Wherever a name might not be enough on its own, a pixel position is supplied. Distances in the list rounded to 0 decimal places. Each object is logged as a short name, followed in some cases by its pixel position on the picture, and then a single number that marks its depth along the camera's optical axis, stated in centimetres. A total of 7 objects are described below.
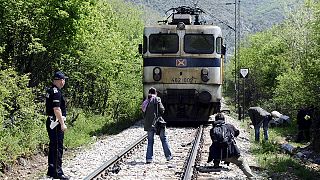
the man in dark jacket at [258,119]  1648
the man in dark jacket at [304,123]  1958
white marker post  2463
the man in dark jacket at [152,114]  1145
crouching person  984
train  1856
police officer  877
